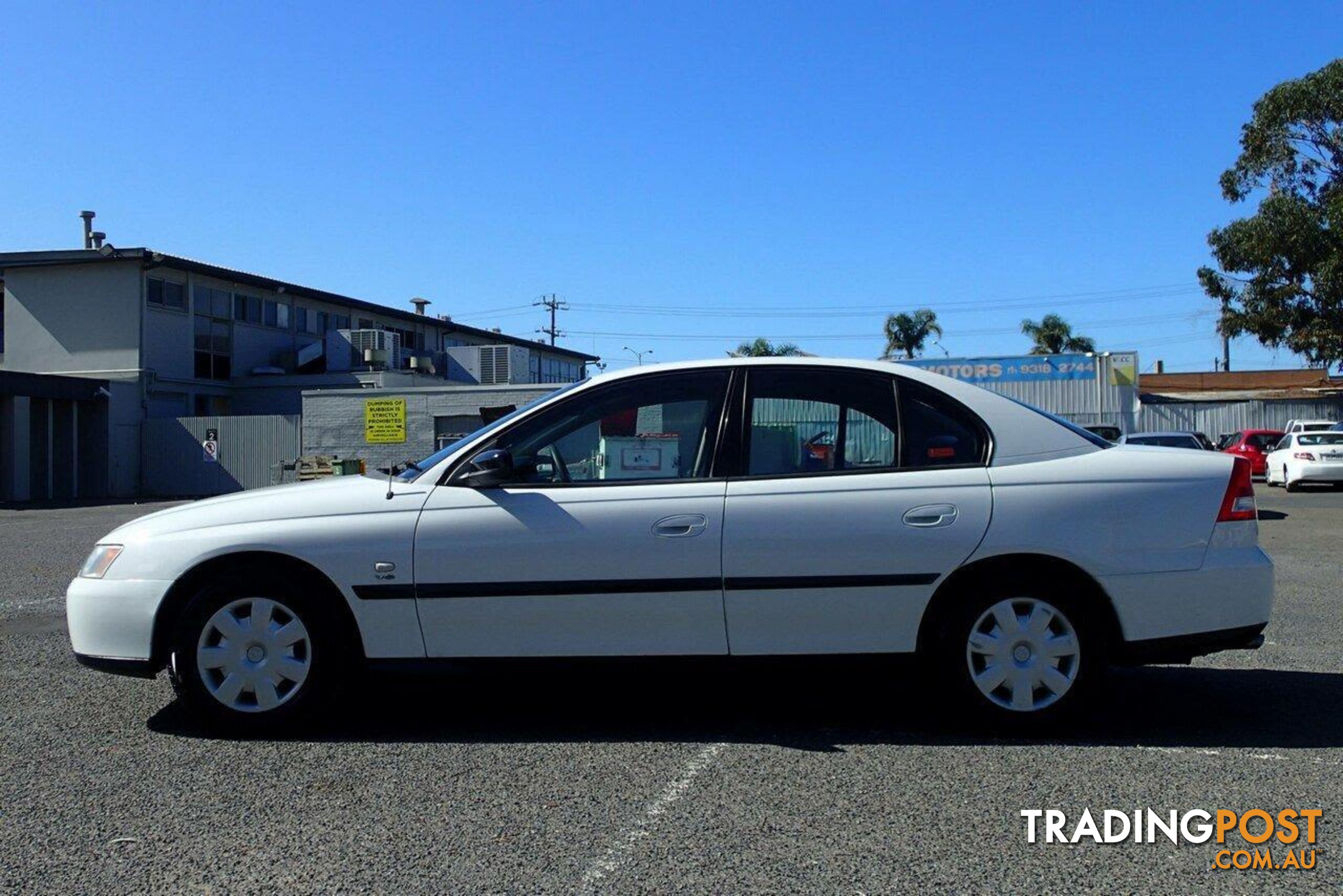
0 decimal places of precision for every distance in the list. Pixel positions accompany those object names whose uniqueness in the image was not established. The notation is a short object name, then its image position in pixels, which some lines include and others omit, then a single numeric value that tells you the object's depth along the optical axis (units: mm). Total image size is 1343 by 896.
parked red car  29438
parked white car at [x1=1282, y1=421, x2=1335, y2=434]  26797
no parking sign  30938
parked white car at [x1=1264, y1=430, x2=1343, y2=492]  24469
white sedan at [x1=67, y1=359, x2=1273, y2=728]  4727
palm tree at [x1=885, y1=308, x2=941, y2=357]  49844
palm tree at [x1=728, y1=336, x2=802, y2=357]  46056
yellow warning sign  29062
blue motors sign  31656
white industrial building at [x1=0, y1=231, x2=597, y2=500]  32125
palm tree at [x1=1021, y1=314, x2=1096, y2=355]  50625
